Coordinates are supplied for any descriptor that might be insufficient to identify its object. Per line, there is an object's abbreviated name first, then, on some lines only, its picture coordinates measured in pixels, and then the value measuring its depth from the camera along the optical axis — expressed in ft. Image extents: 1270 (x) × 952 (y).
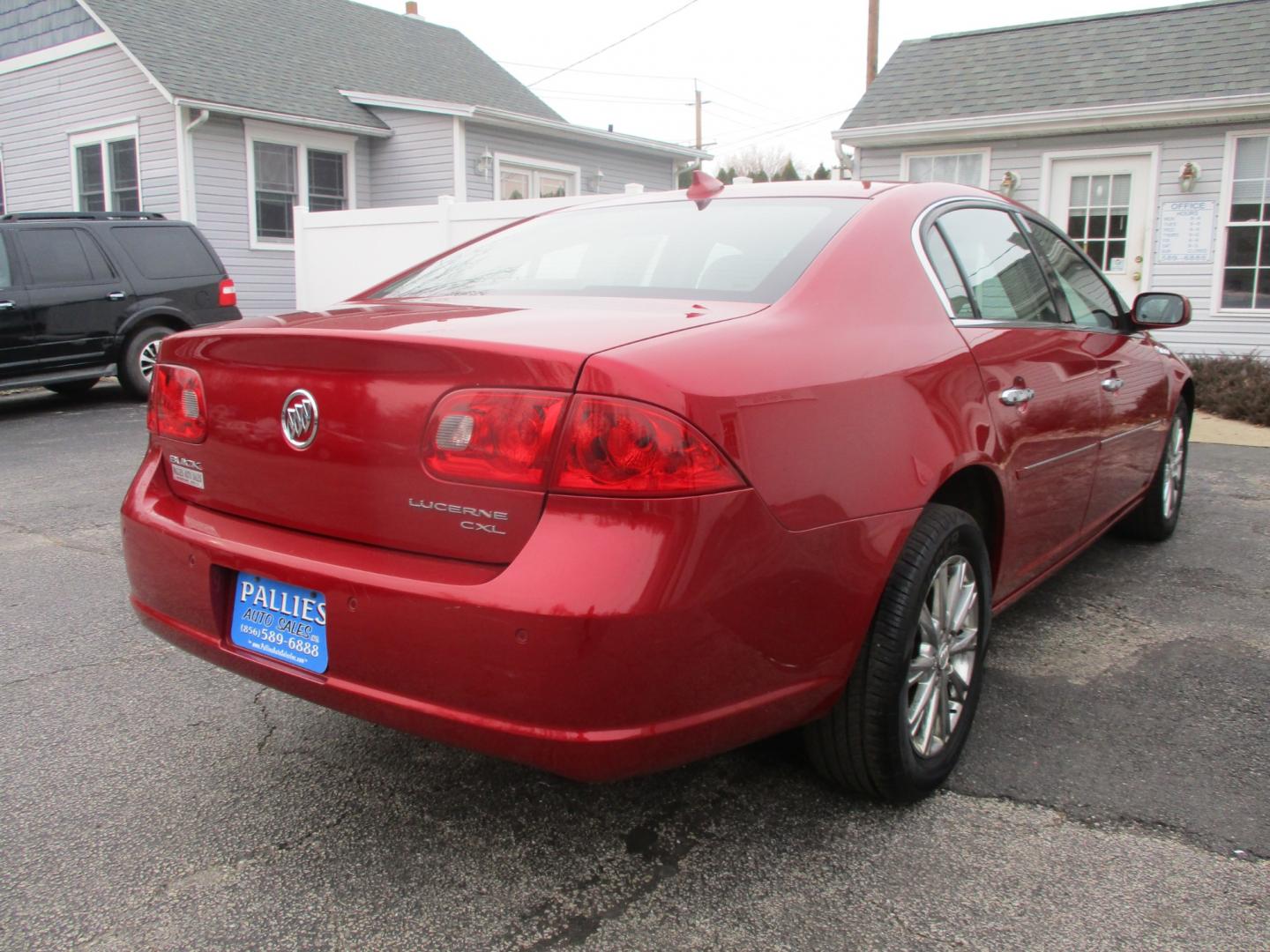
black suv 30.83
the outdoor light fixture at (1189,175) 37.76
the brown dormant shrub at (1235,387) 30.63
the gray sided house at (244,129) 47.83
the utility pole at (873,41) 58.85
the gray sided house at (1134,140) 37.60
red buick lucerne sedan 6.38
